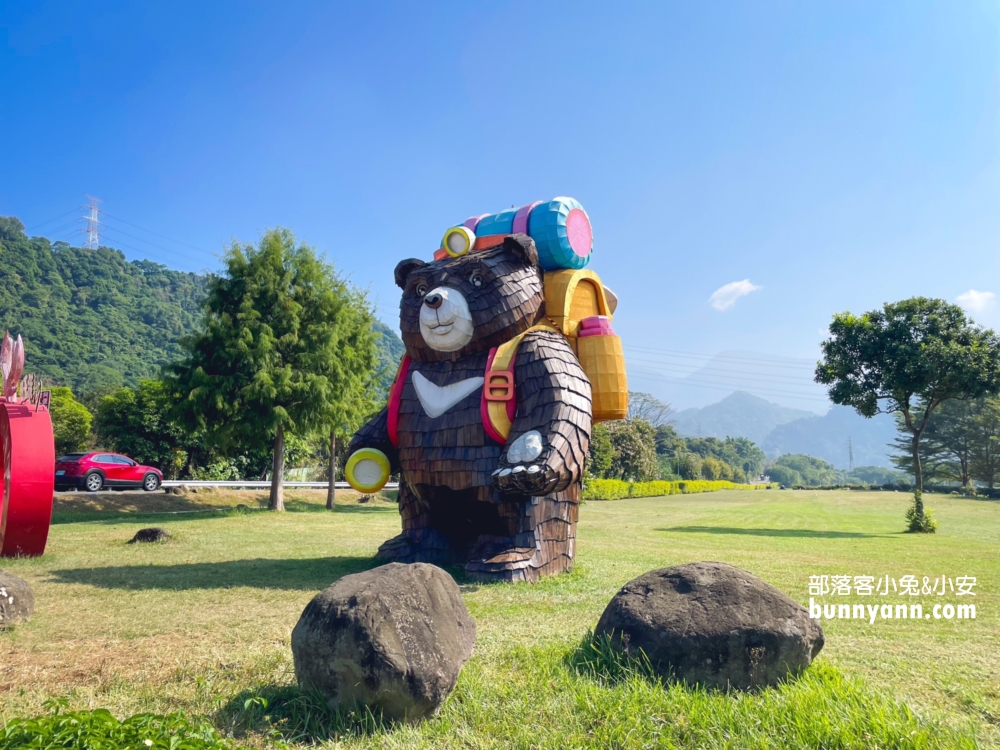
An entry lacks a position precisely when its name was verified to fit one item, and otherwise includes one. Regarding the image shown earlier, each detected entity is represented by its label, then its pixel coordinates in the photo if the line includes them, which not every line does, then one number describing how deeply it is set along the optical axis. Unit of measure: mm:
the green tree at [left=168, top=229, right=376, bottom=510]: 15062
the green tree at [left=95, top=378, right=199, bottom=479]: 23547
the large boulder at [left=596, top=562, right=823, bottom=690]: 3336
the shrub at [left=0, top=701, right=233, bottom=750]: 2326
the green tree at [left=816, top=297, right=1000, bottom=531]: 15008
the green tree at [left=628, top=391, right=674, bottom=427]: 61031
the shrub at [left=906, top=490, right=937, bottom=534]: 15492
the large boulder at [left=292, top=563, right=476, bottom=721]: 2943
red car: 17172
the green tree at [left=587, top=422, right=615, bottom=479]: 34438
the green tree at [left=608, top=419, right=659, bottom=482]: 39656
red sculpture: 7203
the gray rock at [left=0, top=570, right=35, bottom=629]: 4620
